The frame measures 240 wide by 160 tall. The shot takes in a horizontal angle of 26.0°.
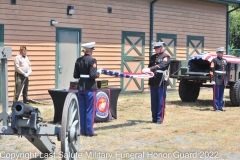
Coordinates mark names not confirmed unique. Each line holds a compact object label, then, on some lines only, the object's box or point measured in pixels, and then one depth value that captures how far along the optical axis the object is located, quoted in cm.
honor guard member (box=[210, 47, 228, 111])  1274
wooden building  1436
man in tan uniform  1291
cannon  591
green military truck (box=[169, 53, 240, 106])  1370
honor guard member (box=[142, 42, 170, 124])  1048
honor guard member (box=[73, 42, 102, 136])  897
